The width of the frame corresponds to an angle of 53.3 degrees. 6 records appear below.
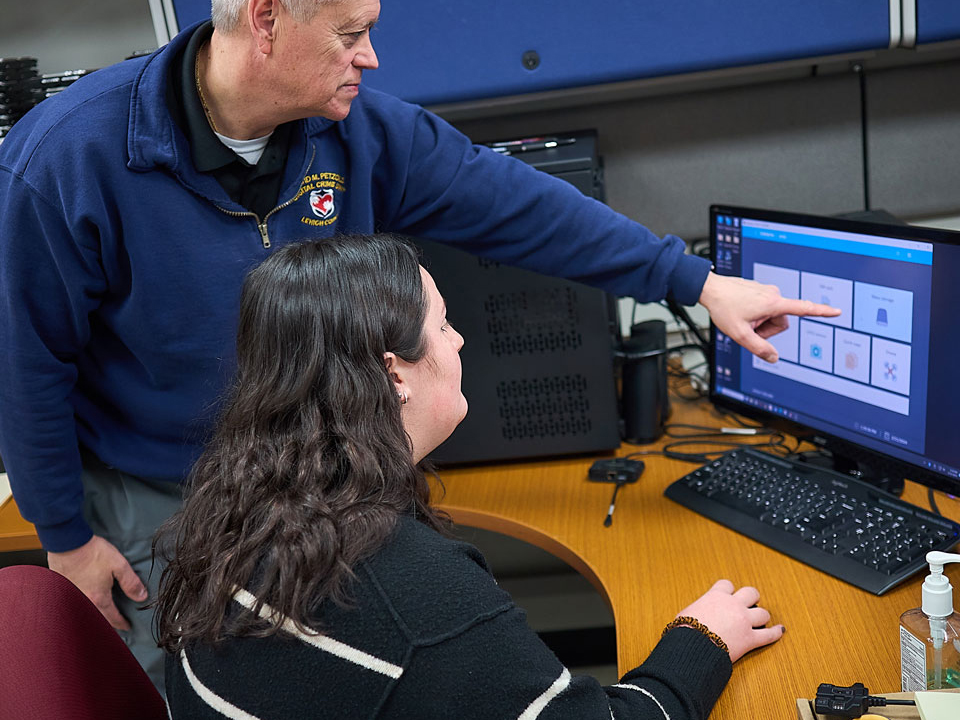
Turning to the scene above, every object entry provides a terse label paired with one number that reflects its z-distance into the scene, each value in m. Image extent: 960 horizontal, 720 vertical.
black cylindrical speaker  1.56
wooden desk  0.97
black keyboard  1.12
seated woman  0.76
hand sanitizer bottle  0.83
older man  1.13
